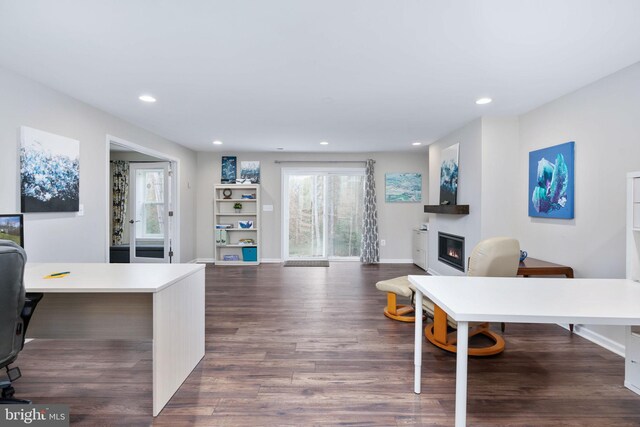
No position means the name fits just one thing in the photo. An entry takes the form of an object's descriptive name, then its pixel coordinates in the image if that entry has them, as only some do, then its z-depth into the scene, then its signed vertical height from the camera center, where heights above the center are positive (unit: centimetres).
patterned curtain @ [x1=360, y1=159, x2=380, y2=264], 637 -20
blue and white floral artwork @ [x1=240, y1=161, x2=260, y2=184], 655 +83
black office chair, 145 -46
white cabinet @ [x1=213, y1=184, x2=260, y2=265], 639 -30
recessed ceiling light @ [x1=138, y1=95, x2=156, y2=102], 321 +116
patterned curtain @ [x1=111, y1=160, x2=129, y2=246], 655 +30
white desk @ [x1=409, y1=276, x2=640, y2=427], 140 -46
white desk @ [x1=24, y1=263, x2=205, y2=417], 176 -63
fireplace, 446 -60
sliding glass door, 661 +8
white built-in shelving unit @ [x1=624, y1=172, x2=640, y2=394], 198 -33
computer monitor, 229 -14
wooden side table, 291 -55
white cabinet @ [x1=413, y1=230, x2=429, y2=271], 576 -73
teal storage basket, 643 -91
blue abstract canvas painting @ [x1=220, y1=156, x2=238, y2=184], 656 +87
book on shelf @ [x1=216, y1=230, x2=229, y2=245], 639 -56
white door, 580 -13
